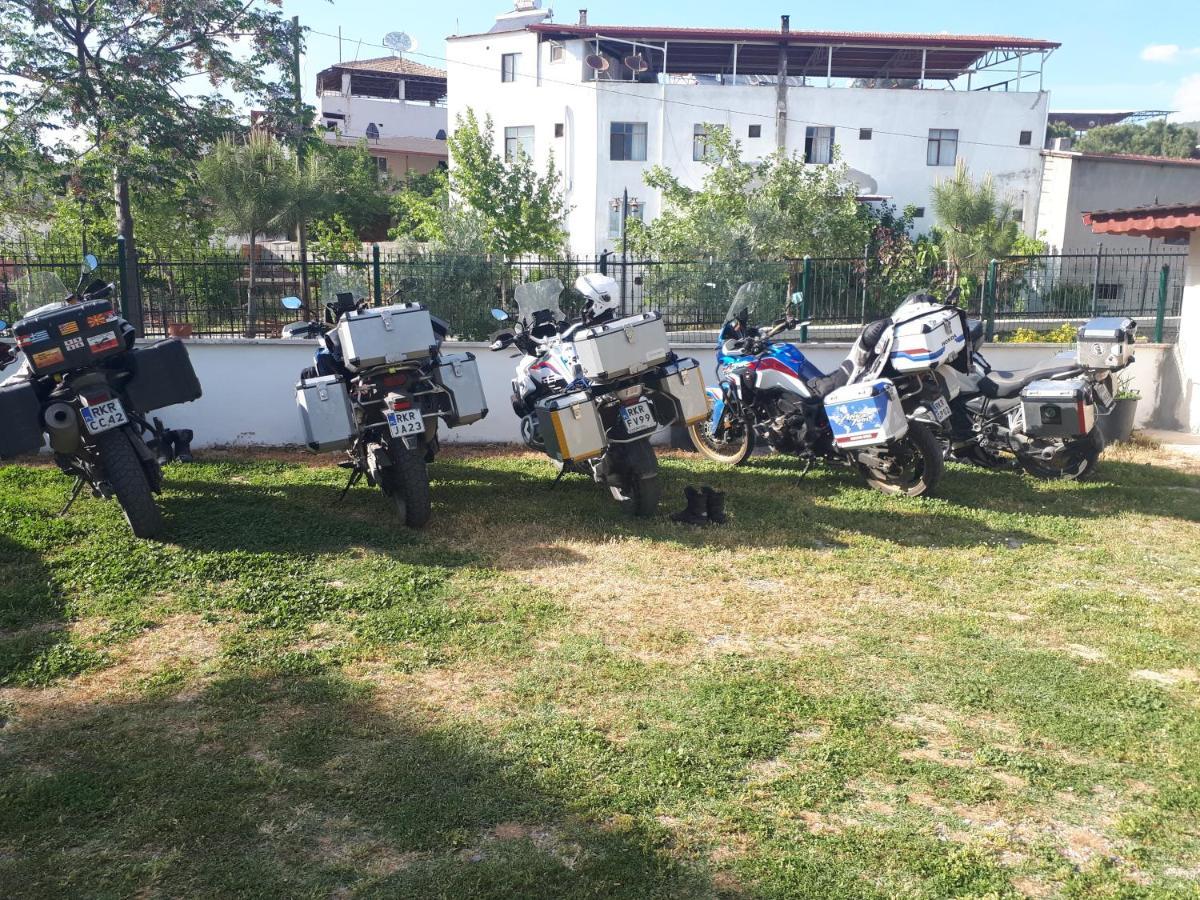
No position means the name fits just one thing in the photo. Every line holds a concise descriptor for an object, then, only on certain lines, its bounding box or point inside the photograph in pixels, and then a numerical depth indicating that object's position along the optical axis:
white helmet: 7.16
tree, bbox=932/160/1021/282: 27.86
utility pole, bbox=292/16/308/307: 16.89
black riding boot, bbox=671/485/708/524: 6.93
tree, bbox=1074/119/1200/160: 63.72
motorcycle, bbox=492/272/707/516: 6.68
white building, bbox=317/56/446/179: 49.12
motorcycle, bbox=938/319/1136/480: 7.50
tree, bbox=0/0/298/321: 15.13
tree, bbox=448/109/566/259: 28.45
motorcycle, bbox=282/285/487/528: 6.64
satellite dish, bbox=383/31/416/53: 46.69
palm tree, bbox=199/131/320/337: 20.64
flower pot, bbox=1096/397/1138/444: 9.66
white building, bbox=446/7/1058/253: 34.50
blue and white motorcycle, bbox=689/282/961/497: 7.22
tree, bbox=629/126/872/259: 23.20
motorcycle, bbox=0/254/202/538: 6.18
